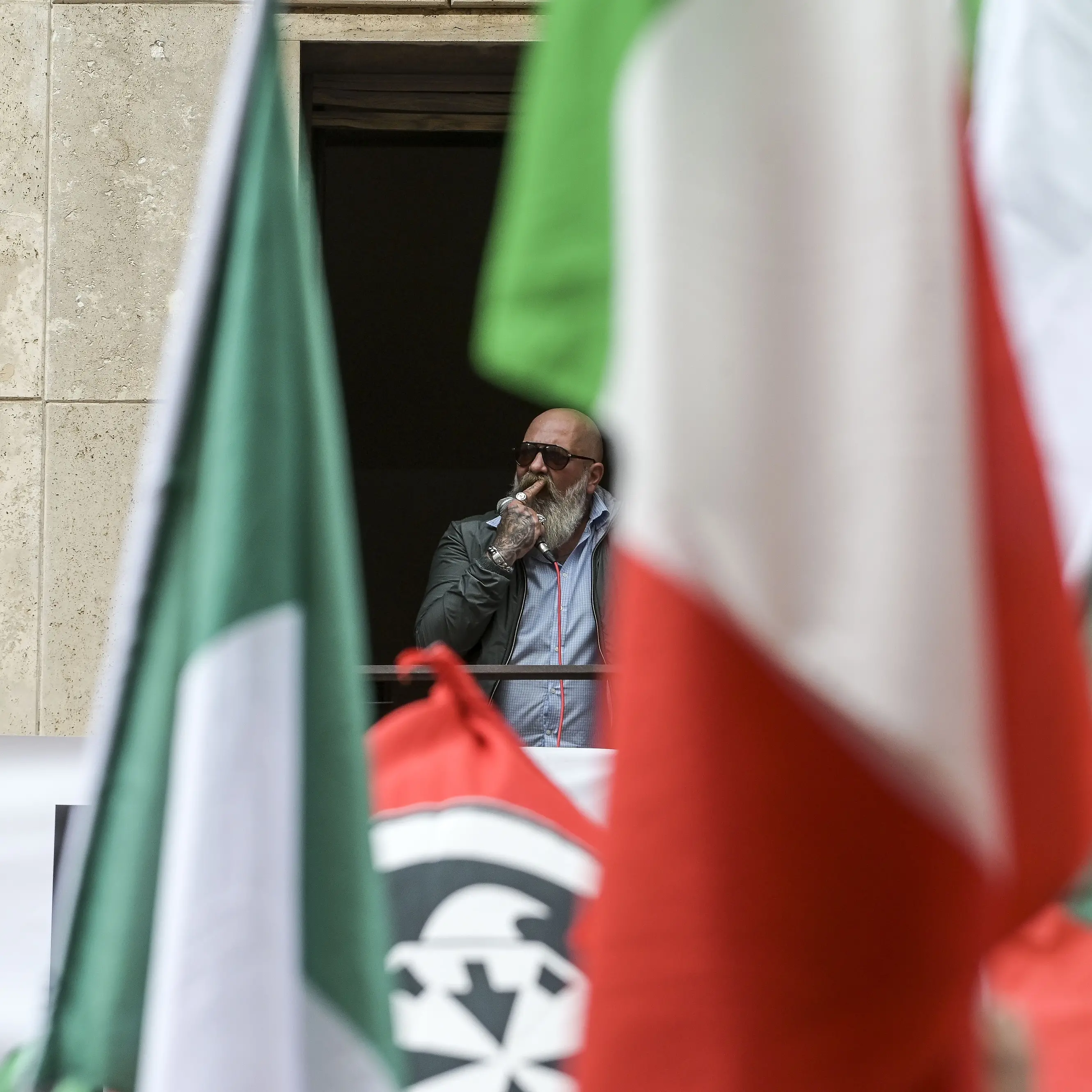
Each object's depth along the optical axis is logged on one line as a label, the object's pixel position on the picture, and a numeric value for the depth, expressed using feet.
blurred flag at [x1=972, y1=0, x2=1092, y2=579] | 13.78
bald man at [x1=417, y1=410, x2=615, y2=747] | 31.99
